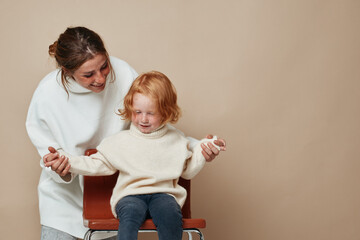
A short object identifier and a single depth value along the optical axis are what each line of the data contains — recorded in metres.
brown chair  2.44
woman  2.37
